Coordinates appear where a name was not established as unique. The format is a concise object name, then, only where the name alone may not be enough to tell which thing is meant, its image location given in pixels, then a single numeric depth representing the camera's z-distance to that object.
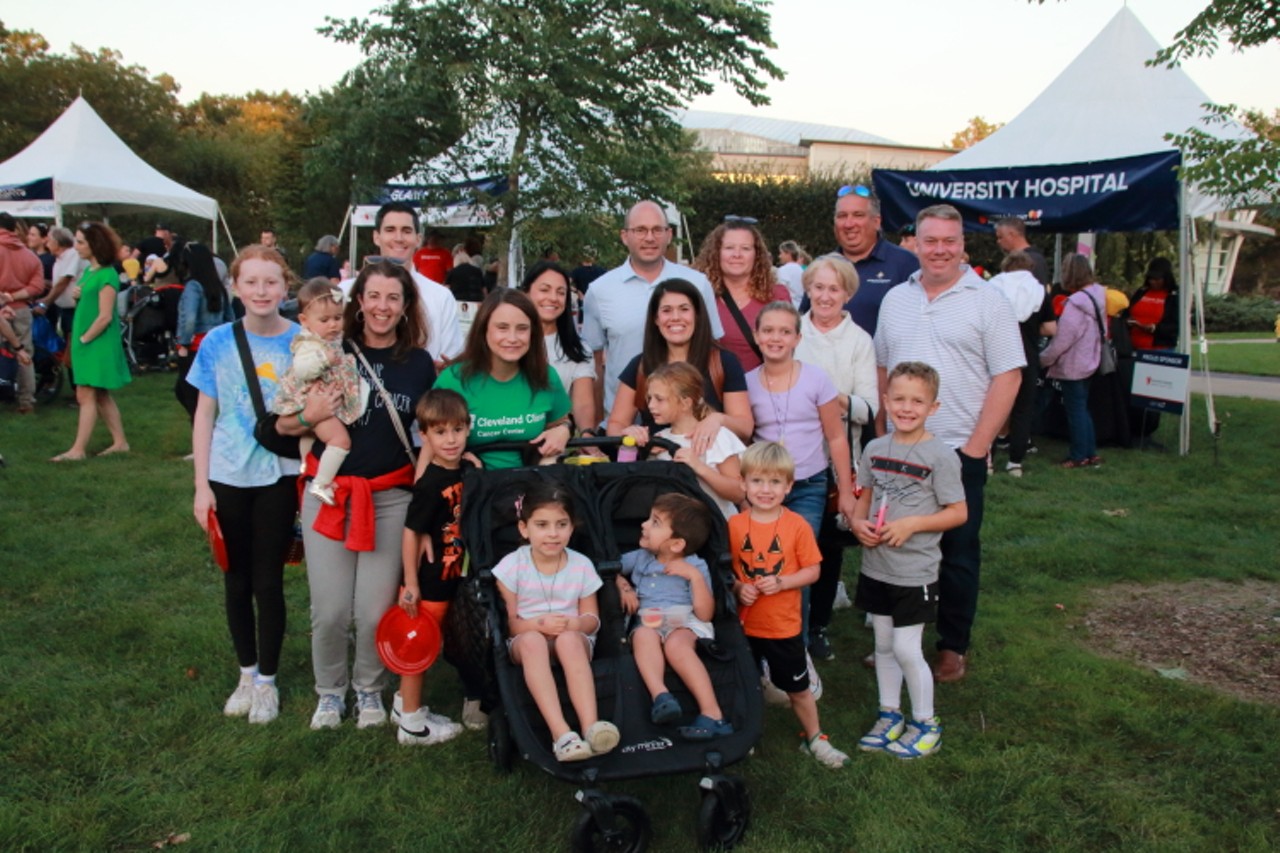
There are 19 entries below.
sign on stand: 8.91
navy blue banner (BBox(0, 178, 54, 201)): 15.26
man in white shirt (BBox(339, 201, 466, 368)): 4.32
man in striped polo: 3.98
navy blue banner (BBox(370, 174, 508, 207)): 12.88
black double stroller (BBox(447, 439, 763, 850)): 2.84
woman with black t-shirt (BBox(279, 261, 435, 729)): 3.48
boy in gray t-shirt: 3.58
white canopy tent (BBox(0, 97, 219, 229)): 15.63
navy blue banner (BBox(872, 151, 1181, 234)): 8.38
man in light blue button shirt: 4.50
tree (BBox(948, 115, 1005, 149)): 55.28
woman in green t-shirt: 3.60
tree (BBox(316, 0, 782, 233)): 12.00
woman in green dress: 7.66
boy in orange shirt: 3.46
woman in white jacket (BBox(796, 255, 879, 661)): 4.19
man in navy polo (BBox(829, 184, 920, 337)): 4.76
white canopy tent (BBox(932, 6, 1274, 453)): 9.38
